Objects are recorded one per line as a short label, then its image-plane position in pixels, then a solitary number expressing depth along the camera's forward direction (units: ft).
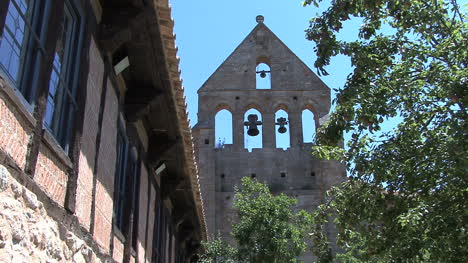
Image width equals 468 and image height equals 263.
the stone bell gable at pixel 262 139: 105.40
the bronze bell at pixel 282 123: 107.14
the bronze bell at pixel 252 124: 106.11
